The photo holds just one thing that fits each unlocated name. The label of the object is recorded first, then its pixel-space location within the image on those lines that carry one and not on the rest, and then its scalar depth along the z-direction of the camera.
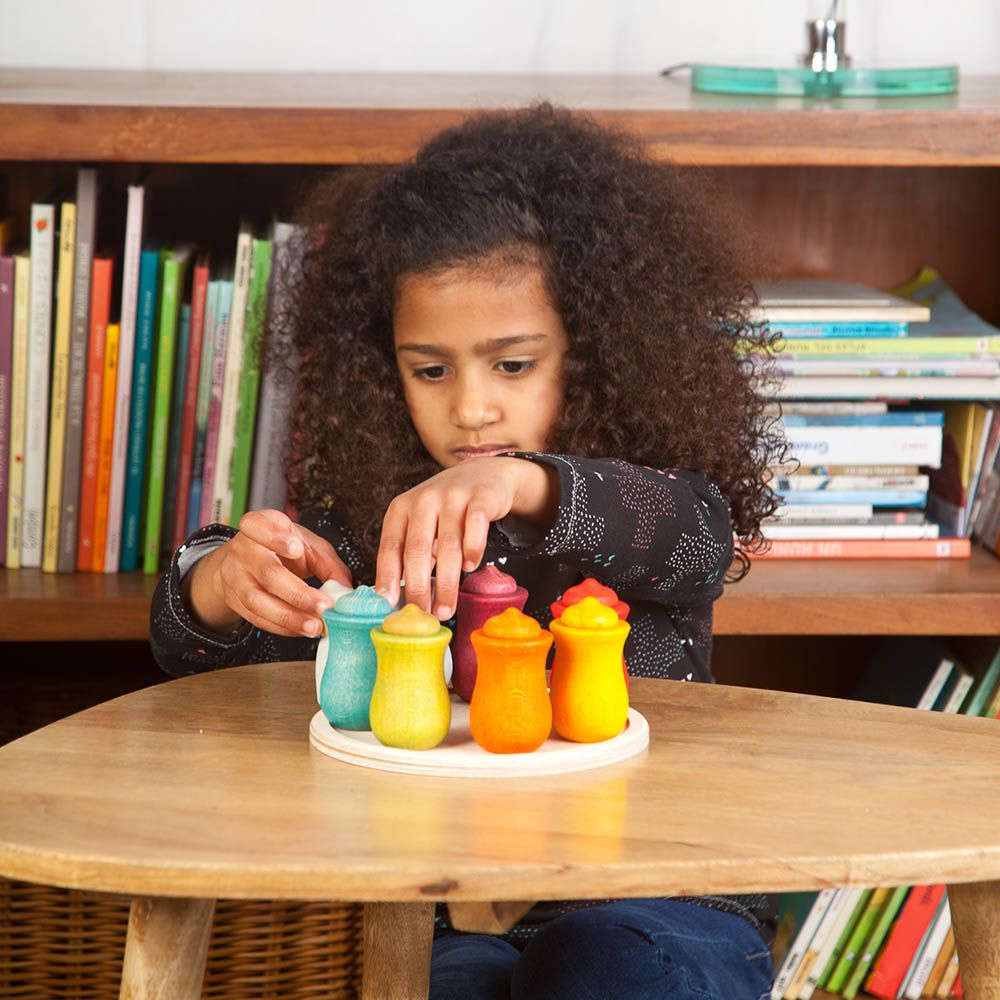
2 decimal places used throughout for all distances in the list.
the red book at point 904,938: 3.40
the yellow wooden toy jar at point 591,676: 2.64
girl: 2.79
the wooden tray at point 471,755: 2.60
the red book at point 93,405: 3.25
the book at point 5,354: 3.25
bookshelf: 3.15
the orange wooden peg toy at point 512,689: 2.62
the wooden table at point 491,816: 2.47
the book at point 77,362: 3.24
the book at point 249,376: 3.27
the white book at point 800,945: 3.41
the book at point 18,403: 3.25
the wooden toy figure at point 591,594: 2.69
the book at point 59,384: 3.24
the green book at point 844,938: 3.41
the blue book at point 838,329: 3.30
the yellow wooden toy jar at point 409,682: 2.62
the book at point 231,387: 3.27
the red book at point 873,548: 3.37
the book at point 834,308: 3.29
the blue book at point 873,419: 3.35
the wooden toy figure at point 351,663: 2.66
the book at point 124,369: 3.24
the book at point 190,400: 3.27
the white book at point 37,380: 3.24
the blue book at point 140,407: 3.27
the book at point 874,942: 3.40
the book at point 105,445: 3.27
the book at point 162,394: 3.27
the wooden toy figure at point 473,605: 2.70
